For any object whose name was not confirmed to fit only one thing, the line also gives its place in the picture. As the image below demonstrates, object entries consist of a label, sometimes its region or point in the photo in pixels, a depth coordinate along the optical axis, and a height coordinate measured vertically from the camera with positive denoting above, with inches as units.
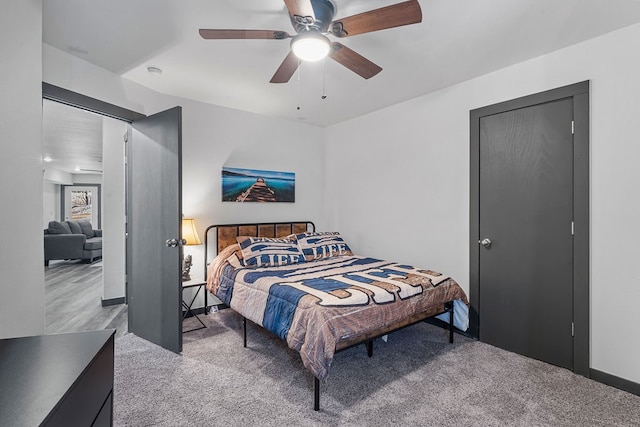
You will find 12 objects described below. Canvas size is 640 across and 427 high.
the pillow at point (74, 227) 317.2 -14.7
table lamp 138.7 -11.4
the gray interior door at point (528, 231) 103.7 -7.1
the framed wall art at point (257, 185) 162.4 +14.5
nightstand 131.5 -41.1
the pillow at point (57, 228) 290.0 -14.2
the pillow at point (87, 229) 335.3 -17.5
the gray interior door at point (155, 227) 111.6 -5.5
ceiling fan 67.4 +42.9
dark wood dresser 29.9 -18.3
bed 85.6 -25.7
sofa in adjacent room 278.4 -28.9
